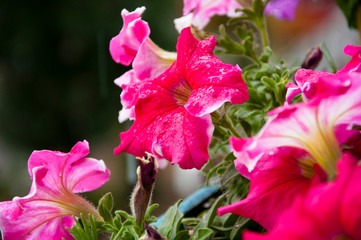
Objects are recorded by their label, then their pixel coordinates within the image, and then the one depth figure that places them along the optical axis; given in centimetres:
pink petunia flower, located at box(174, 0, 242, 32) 73
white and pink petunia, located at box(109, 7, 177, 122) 66
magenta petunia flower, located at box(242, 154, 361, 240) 49
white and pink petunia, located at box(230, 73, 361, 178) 55
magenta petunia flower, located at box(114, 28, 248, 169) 61
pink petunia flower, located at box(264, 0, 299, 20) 85
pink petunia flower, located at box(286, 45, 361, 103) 59
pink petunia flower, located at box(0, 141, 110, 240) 64
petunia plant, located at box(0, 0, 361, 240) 55
